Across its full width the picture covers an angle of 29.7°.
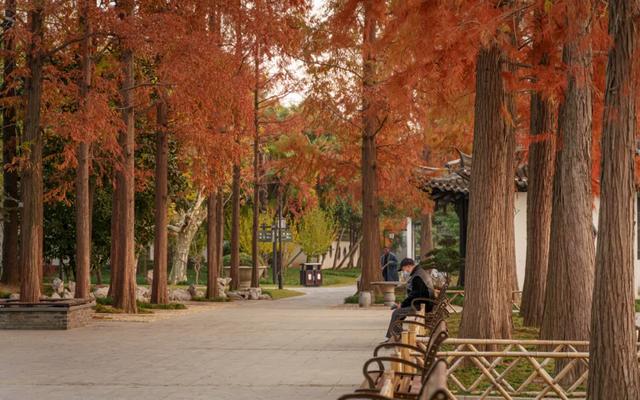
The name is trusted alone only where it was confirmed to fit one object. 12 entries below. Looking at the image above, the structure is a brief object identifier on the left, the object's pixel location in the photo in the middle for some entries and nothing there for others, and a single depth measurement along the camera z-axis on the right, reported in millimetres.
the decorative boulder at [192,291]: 42312
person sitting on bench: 18484
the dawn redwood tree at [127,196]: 29859
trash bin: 65188
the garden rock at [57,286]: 35000
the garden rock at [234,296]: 43312
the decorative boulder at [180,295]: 41062
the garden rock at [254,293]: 44219
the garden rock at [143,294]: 37838
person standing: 37875
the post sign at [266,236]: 56094
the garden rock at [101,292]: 38062
